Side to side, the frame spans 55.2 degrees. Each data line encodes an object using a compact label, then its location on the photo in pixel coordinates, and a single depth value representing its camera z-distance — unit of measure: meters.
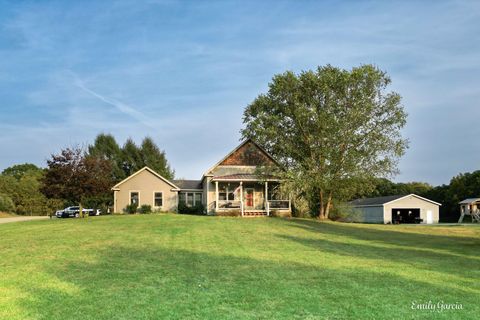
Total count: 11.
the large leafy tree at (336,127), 35.88
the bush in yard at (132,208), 42.53
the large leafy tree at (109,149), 67.56
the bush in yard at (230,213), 37.56
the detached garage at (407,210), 62.94
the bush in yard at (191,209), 42.53
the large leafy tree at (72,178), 35.56
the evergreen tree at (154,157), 67.50
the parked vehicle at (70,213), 43.97
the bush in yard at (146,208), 41.88
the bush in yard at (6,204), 60.66
